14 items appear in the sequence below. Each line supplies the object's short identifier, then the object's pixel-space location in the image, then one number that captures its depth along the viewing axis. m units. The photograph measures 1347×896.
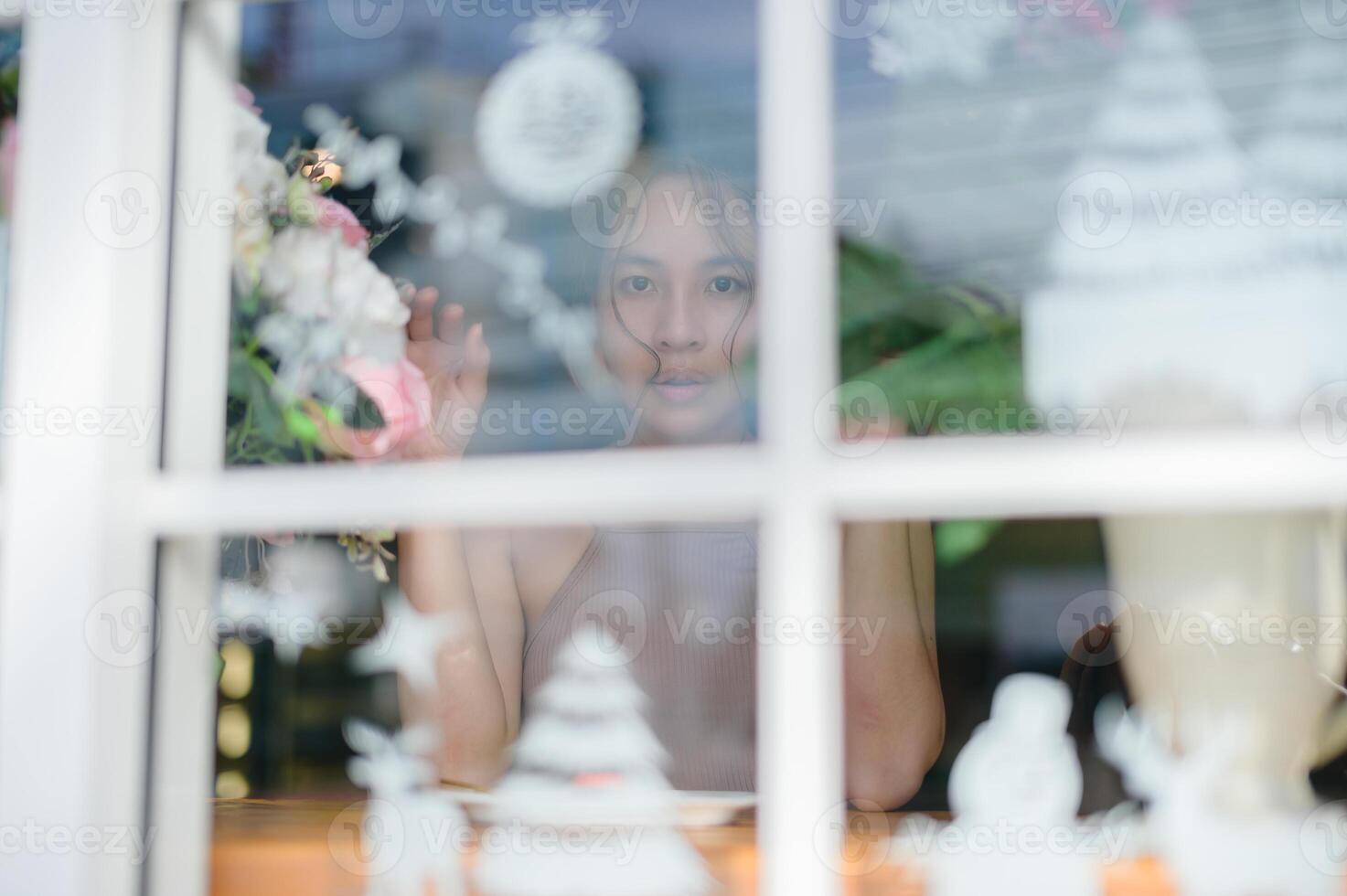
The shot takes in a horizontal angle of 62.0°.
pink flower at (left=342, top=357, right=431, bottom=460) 1.04
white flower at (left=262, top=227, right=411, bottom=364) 1.07
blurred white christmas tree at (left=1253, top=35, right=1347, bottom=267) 0.88
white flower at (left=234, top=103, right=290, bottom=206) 1.07
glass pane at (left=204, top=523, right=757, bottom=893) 0.94
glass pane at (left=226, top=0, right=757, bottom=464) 1.04
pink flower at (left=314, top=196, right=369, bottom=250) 1.08
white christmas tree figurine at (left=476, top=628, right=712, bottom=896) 0.91
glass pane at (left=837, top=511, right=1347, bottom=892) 0.84
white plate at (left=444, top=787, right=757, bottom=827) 0.92
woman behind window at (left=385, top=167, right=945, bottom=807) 0.96
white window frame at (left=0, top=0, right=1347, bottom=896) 0.82
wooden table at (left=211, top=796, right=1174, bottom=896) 0.87
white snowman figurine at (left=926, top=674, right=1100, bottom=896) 0.84
